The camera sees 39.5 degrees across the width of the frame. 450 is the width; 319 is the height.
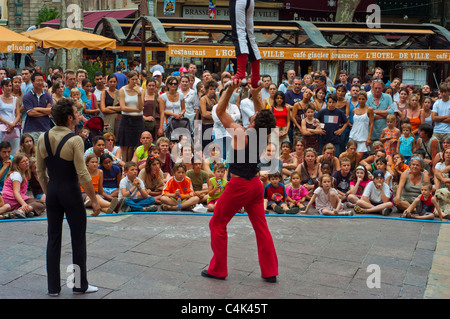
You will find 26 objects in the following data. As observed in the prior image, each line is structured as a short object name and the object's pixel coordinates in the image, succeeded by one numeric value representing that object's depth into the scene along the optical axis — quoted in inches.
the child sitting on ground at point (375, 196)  361.3
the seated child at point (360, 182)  380.2
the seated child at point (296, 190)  374.0
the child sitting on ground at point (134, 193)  352.5
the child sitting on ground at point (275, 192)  364.5
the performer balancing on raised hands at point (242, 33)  222.8
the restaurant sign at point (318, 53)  587.2
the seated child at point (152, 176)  374.9
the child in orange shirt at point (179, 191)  360.2
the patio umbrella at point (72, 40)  649.0
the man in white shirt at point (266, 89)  481.4
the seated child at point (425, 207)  346.5
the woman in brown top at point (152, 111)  448.5
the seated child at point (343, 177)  386.3
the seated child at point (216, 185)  367.6
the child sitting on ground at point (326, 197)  356.8
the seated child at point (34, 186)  358.3
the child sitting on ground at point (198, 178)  378.4
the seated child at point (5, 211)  325.7
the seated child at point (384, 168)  376.2
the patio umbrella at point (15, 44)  575.8
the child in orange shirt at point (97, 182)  351.9
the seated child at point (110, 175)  371.2
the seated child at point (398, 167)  389.7
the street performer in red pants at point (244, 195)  236.7
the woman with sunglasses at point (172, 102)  446.0
